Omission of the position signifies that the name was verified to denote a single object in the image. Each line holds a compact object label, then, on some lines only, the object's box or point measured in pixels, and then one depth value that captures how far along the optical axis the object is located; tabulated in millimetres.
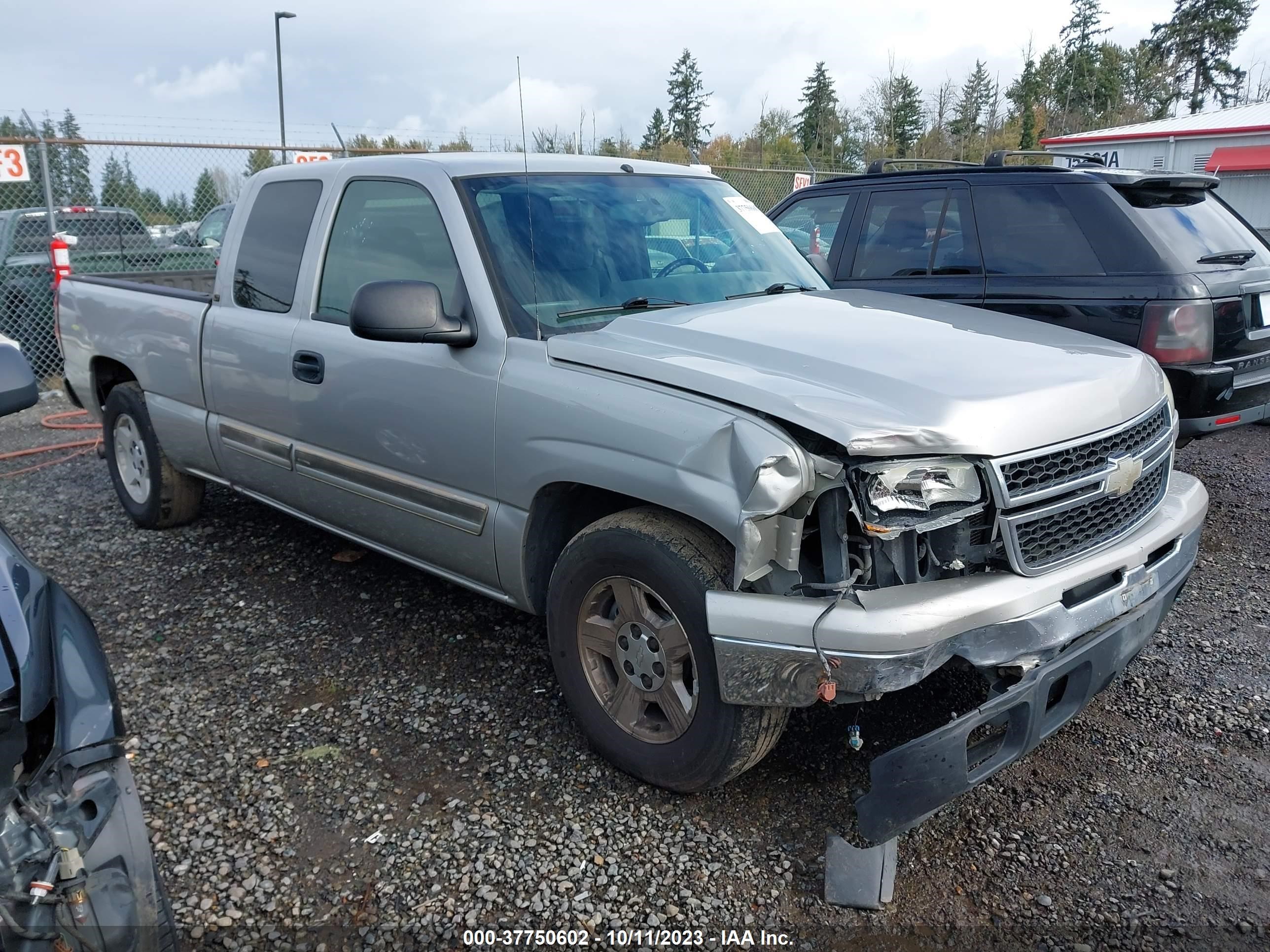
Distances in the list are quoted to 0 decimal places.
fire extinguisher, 9273
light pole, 24734
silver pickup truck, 2426
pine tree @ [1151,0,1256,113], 44969
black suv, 4969
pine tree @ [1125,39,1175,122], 41344
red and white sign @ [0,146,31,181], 9750
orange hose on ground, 7285
